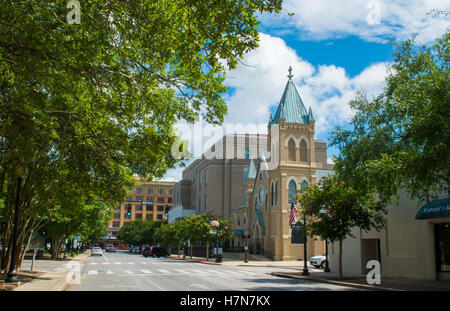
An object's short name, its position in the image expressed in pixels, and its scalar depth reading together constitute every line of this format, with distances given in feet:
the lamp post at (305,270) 87.45
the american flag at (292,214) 105.18
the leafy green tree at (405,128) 42.73
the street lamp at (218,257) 154.81
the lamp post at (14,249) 52.95
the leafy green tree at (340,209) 74.33
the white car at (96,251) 229.45
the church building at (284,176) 180.45
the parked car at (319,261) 123.54
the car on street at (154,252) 217.77
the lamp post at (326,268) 100.73
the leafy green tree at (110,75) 31.22
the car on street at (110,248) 338.40
